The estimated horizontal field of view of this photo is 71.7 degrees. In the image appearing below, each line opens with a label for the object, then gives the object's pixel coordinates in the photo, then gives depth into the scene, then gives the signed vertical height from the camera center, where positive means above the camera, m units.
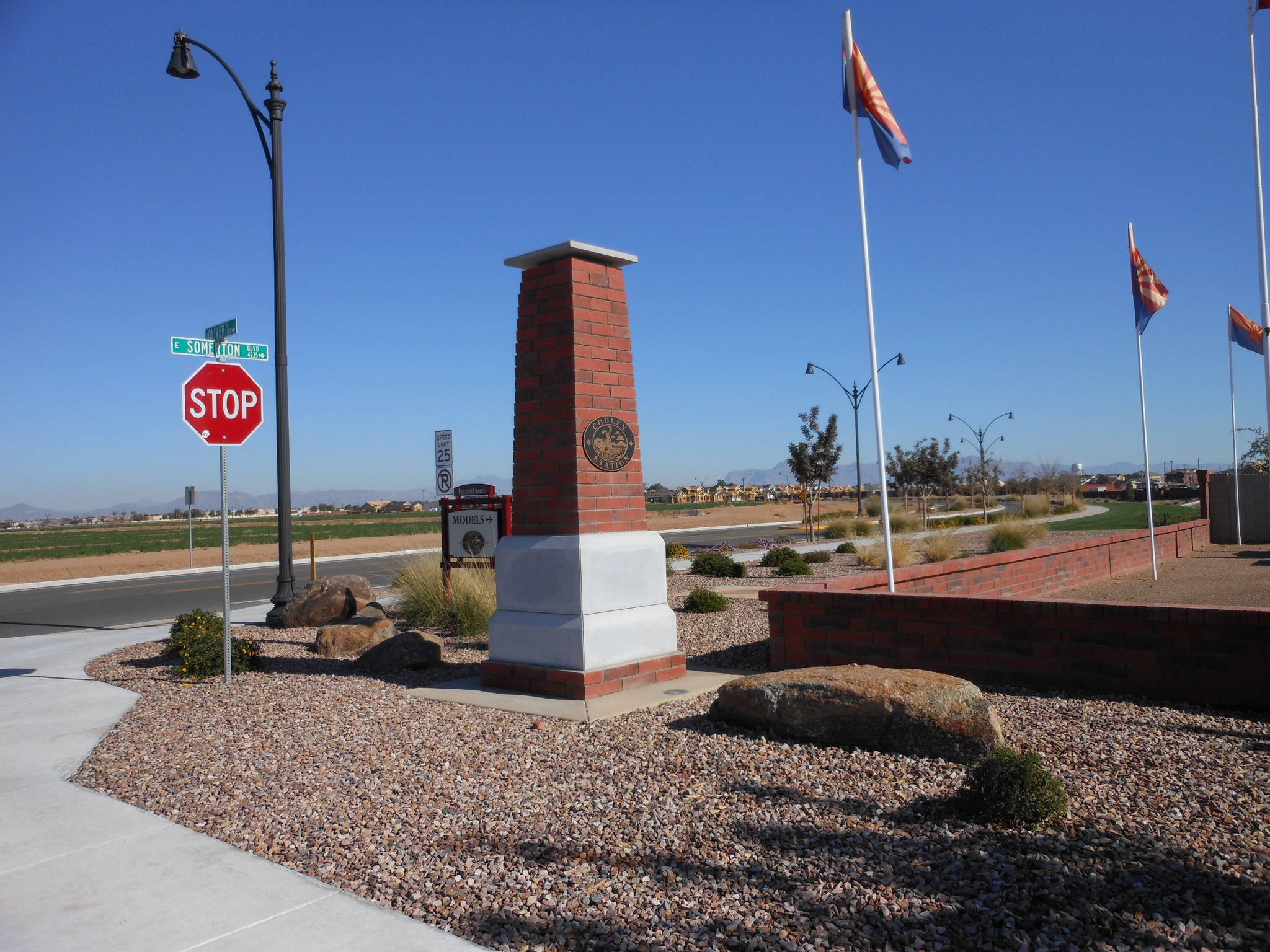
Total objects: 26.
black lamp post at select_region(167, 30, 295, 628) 13.01 +2.96
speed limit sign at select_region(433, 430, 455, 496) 17.20 +0.85
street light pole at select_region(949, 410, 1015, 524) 46.82 +1.27
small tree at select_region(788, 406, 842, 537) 32.50 +1.28
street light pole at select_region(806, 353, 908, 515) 38.12 +4.31
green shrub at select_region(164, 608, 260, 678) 8.92 -1.38
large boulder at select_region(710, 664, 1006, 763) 5.14 -1.37
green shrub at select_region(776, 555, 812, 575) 17.81 -1.56
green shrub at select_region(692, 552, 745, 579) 17.61 -1.48
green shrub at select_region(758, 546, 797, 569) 18.59 -1.39
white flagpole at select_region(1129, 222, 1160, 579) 13.01 +0.36
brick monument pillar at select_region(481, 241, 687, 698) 7.27 -0.09
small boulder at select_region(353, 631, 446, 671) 9.01 -1.51
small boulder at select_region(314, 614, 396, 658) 10.13 -1.51
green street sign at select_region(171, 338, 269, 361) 8.41 +1.63
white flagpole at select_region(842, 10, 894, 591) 8.29 +2.50
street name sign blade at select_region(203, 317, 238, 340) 8.65 +1.82
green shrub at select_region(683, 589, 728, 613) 12.10 -1.49
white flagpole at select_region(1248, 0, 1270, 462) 8.32 +2.23
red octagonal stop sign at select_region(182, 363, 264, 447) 8.25 +1.07
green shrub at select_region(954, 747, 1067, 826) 4.08 -1.46
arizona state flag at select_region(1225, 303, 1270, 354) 18.95 +3.04
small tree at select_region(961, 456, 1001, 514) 50.58 +0.69
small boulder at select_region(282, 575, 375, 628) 13.02 -1.38
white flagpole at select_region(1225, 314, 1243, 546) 21.69 -1.16
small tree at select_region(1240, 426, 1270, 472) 40.95 +1.01
